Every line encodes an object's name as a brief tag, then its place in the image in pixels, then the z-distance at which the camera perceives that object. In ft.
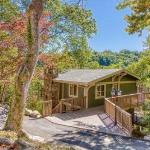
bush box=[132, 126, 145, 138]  33.72
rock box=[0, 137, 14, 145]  15.30
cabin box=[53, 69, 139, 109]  47.71
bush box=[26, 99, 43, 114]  45.71
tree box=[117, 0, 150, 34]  30.86
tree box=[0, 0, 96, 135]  17.81
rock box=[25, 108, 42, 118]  40.59
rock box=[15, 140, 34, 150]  15.09
